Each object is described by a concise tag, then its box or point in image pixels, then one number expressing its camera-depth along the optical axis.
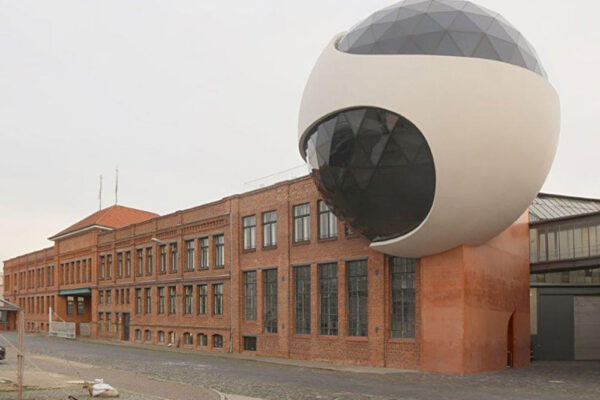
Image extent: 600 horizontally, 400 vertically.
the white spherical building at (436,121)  22.72
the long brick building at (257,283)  28.62
